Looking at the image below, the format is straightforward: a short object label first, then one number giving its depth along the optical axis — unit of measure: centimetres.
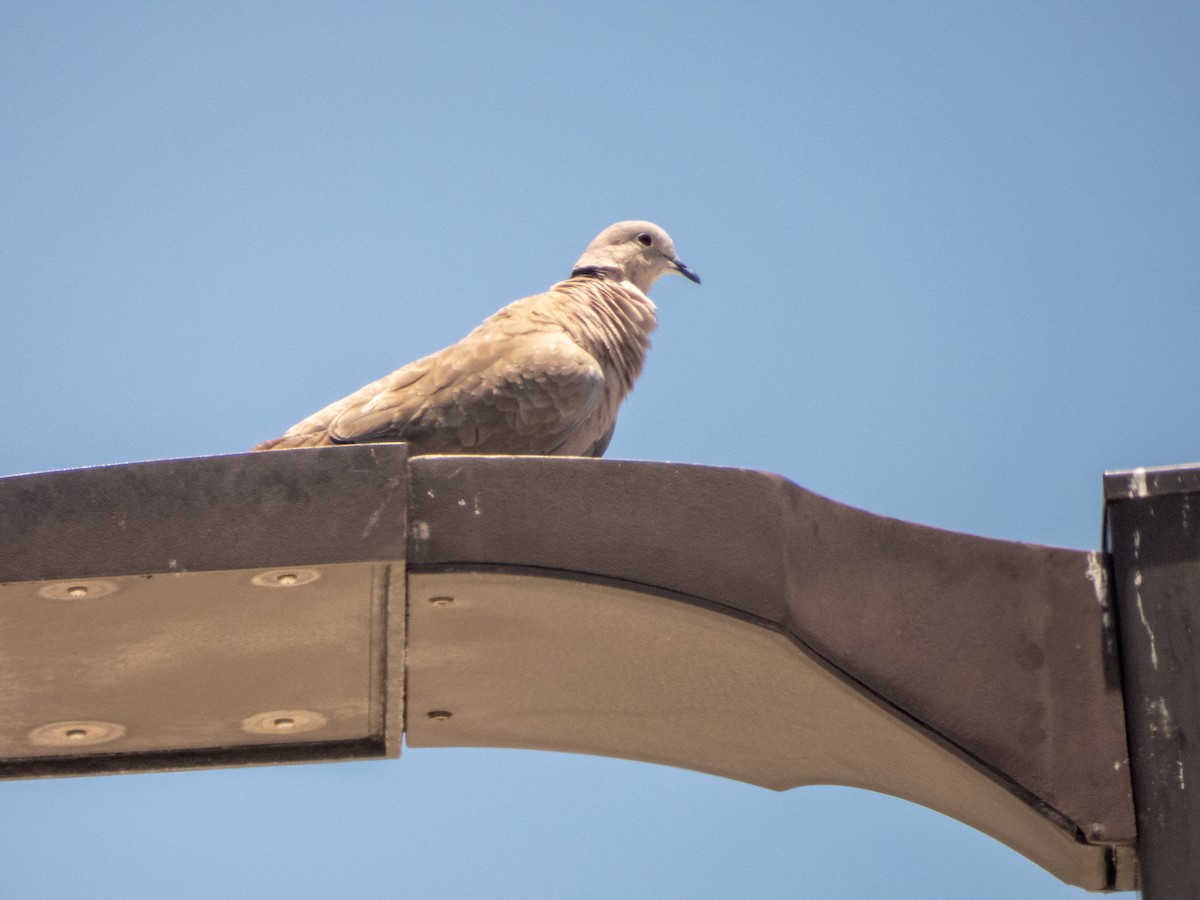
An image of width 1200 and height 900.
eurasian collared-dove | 1287
